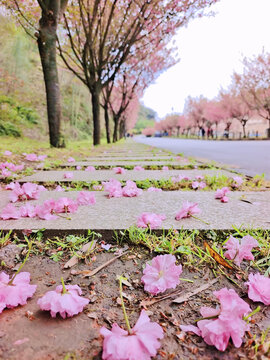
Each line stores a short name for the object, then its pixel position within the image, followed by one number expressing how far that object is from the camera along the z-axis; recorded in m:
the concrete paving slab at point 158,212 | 0.40
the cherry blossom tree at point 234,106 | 25.74
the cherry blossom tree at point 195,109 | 36.35
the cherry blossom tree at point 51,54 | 4.53
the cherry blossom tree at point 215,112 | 28.76
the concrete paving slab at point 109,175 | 0.86
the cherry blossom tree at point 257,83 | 20.59
